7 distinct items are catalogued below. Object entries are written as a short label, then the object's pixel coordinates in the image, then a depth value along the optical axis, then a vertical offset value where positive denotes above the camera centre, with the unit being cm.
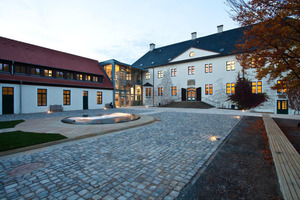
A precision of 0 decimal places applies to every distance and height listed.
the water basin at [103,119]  1070 -168
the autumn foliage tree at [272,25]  572 +309
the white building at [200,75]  2453 +478
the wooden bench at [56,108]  1984 -138
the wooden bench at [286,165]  263 -162
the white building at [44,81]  1698 +232
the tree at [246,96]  2373 +38
